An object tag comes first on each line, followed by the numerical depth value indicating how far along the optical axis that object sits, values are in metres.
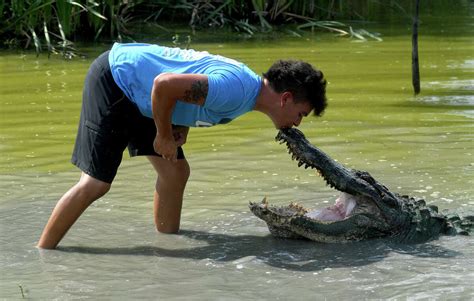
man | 7.27
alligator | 8.28
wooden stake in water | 14.58
